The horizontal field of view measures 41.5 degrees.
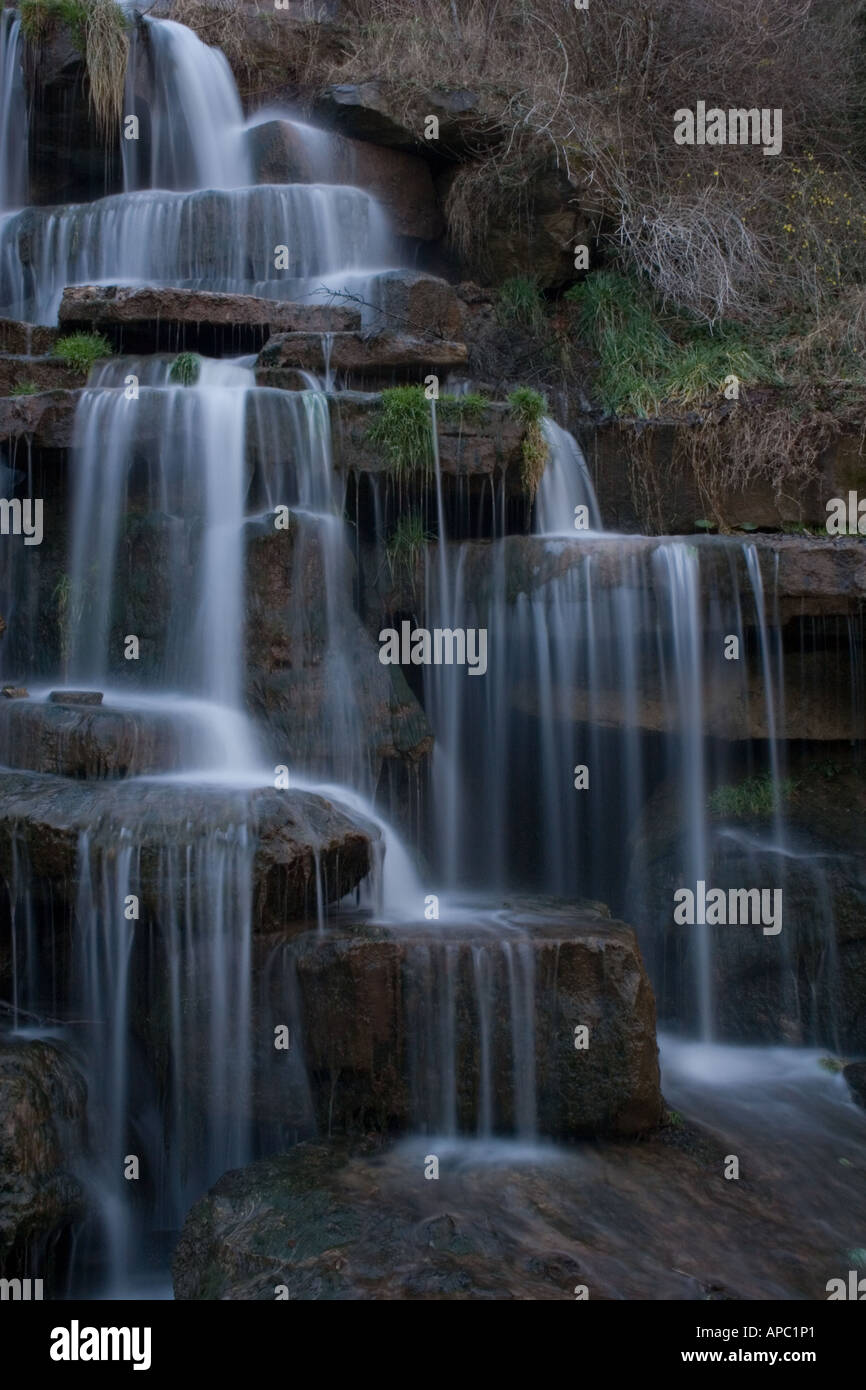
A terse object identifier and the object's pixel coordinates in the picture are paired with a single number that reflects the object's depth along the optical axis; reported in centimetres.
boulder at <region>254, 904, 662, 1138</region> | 485
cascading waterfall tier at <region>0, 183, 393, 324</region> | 995
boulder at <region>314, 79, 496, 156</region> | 1055
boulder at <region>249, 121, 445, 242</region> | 1078
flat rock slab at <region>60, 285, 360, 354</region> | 855
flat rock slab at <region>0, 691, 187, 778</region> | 562
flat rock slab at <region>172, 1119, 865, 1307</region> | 378
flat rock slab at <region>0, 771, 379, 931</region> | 495
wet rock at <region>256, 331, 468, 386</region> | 818
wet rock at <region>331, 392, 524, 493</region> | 721
